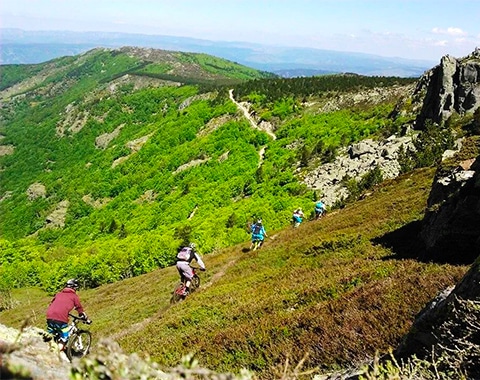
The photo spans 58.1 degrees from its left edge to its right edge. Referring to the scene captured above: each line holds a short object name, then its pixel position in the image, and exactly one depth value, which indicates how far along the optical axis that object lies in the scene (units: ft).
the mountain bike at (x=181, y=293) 73.05
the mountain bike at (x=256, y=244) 102.22
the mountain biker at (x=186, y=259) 66.90
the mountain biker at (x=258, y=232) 101.35
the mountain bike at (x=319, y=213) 130.21
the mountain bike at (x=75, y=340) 40.32
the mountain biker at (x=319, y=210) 130.11
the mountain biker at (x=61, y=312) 39.29
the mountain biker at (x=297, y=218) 124.36
